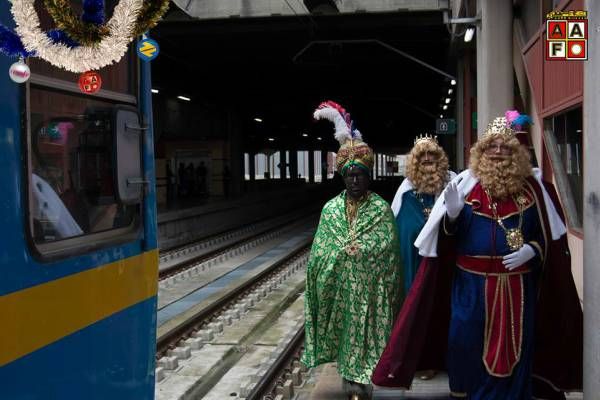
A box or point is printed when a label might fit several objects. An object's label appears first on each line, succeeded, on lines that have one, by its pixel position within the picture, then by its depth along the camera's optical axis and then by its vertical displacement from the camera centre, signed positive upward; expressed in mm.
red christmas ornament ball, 2580 +330
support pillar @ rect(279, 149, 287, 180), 68331 +456
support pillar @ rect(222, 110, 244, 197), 32594 +578
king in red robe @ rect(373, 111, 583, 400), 4082 -638
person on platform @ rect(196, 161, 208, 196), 31891 -266
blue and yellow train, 2213 -230
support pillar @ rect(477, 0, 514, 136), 12586 +1949
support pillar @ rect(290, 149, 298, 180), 75312 +582
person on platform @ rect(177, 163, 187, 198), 31719 -382
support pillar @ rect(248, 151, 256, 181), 61616 +456
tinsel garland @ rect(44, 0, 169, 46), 2266 +483
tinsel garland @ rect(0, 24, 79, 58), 2182 +398
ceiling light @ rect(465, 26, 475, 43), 14528 +2710
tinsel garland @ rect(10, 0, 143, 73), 2211 +425
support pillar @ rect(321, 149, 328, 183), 76556 +614
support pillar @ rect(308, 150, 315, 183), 76669 +798
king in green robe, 5031 -791
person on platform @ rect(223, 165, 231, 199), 32497 -426
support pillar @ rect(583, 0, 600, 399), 3678 -278
